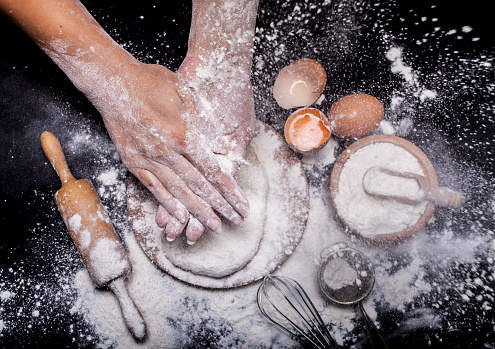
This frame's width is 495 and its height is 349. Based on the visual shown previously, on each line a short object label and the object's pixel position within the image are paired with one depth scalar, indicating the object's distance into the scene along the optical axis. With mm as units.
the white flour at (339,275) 407
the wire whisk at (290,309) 408
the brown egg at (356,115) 397
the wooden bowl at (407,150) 386
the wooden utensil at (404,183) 372
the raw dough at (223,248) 396
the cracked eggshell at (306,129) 403
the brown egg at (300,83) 412
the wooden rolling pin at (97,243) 390
